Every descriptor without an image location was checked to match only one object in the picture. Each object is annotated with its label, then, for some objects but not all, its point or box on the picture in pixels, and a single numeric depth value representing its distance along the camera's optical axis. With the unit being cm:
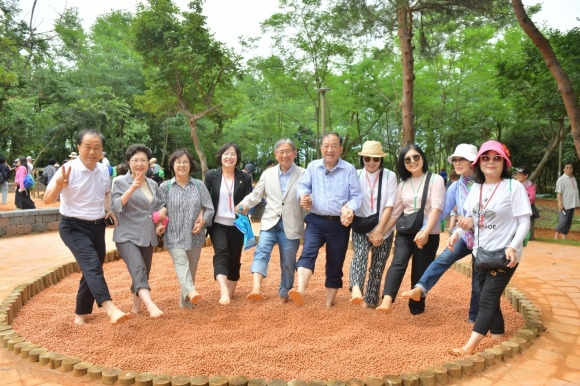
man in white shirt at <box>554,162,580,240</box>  934
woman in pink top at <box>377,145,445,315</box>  390
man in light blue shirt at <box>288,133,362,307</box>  410
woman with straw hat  412
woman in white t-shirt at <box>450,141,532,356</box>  314
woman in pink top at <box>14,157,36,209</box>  1203
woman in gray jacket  384
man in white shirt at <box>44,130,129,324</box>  362
